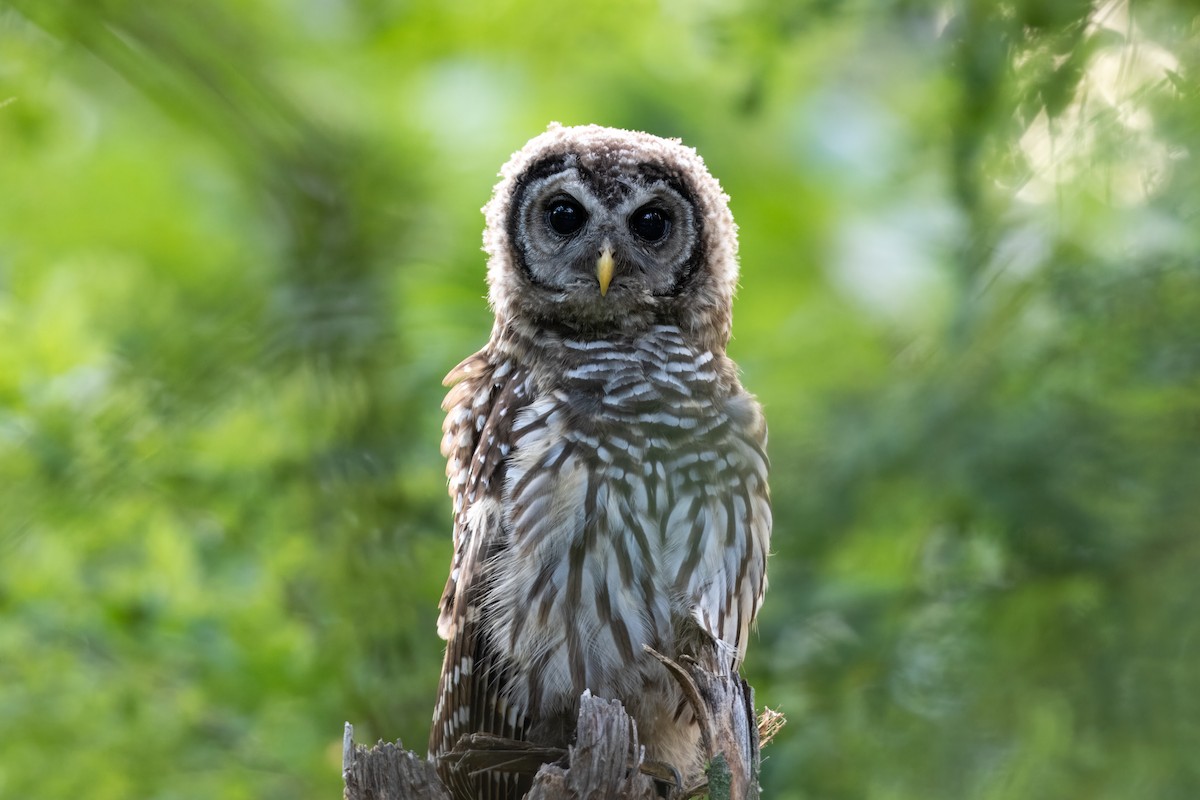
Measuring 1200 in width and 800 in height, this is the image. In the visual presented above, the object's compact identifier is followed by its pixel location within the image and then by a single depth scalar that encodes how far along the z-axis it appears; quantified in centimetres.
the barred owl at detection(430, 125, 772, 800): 650
